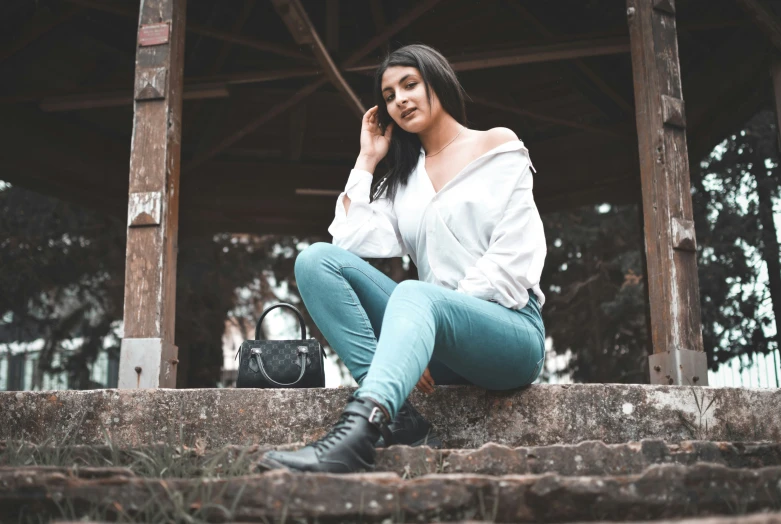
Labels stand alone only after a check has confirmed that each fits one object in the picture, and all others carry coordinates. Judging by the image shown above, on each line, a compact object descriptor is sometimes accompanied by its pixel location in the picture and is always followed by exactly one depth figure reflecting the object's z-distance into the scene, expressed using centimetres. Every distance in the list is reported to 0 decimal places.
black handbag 298
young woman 223
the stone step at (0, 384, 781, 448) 280
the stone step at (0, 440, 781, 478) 213
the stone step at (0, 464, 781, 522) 171
